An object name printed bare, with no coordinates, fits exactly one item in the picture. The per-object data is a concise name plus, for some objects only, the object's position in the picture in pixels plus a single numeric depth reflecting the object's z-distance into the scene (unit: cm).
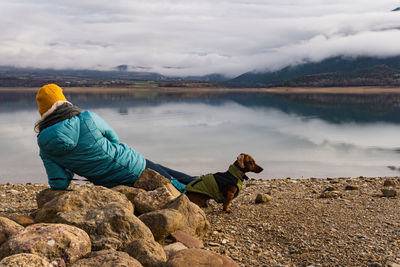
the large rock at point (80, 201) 487
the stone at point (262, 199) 794
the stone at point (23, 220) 494
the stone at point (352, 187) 986
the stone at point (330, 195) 862
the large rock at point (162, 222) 473
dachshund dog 691
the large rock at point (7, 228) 406
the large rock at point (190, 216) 528
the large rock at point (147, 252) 375
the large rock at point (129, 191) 605
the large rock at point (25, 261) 303
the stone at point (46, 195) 599
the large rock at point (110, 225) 412
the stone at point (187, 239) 476
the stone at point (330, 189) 956
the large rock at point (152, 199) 568
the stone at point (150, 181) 641
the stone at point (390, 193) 873
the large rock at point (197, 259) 363
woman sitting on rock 560
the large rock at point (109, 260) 338
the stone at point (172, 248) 429
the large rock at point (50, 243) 350
